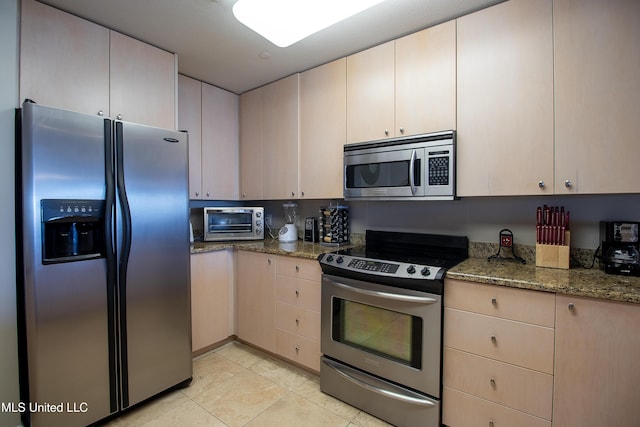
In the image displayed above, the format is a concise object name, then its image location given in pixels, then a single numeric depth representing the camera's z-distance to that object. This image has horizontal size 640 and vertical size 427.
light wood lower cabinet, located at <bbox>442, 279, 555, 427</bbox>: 1.40
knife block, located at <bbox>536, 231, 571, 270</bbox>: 1.66
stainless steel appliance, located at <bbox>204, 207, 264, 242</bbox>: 2.83
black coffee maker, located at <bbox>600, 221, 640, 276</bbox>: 1.48
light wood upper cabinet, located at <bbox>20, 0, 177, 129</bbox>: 1.72
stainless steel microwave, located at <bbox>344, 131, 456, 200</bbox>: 1.87
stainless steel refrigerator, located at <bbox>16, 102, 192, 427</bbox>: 1.54
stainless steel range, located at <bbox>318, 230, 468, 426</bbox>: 1.66
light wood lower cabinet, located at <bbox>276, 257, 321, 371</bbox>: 2.23
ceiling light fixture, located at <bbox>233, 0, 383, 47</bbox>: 1.45
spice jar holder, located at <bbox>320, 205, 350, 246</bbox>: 2.59
